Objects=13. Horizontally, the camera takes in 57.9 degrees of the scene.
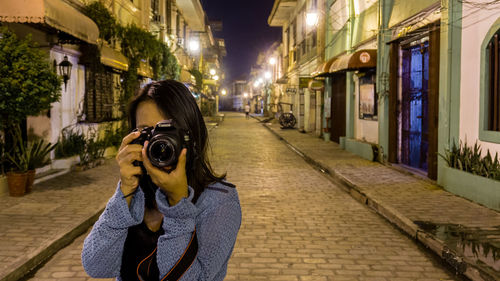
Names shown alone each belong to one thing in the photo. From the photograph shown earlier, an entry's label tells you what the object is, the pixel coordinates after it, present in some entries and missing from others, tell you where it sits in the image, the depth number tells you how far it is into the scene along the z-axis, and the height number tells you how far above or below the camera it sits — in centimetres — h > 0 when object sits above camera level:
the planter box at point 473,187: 707 -112
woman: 151 -34
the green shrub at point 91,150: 1143 -81
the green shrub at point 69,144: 1111 -60
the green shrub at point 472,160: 730 -68
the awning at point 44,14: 777 +191
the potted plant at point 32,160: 819 -76
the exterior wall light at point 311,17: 2056 +473
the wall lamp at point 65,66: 1088 +126
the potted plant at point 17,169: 791 -90
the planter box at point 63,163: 1070 -104
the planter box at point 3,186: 805 -120
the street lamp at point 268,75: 5041 +508
